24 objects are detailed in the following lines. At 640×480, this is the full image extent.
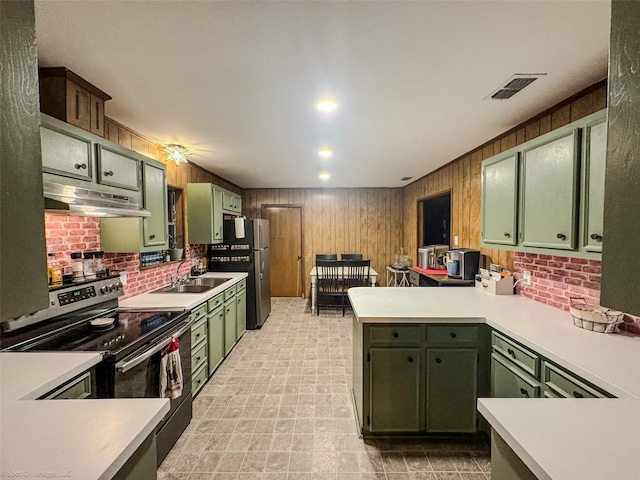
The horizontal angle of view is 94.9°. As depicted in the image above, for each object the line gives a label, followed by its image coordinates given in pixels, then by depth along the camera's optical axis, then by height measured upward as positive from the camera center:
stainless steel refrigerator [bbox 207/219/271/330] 4.30 -0.37
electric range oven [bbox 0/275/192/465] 1.54 -0.62
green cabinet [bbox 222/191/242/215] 4.12 +0.43
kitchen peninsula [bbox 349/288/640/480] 0.86 -0.63
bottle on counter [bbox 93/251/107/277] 2.13 -0.24
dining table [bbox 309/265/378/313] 4.89 -0.83
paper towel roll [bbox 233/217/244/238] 4.22 +0.06
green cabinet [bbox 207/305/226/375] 2.92 -1.11
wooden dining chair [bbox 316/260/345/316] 4.81 -0.81
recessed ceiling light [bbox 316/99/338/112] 2.06 +0.91
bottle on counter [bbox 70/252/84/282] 1.99 -0.23
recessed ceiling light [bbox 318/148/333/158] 3.36 +0.93
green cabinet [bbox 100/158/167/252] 2.31 +0.05
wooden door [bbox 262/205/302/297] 6.32 -0.41
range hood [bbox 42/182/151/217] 1.43 +0.17
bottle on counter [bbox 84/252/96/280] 2.06 -0.25
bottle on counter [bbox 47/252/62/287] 1.79 -0.24
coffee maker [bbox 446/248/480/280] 3.24 -0.36
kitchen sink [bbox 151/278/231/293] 3.14 -0.62
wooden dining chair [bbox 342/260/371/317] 4.75 -0.72
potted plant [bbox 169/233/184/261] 3.28 -0.19
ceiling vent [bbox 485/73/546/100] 1.74 +0.91
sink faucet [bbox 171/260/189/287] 3.38 -0.57
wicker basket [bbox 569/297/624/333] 1.67 -0.52
